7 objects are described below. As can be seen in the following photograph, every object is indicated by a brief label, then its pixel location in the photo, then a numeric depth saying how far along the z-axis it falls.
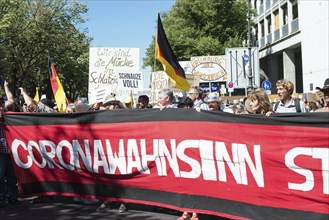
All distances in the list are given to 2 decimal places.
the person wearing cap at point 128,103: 11.38
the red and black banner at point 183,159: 4.86
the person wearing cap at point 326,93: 5.54
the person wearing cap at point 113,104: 7.75
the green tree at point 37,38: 31.53
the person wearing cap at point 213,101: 6.53
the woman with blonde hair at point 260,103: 5.79
